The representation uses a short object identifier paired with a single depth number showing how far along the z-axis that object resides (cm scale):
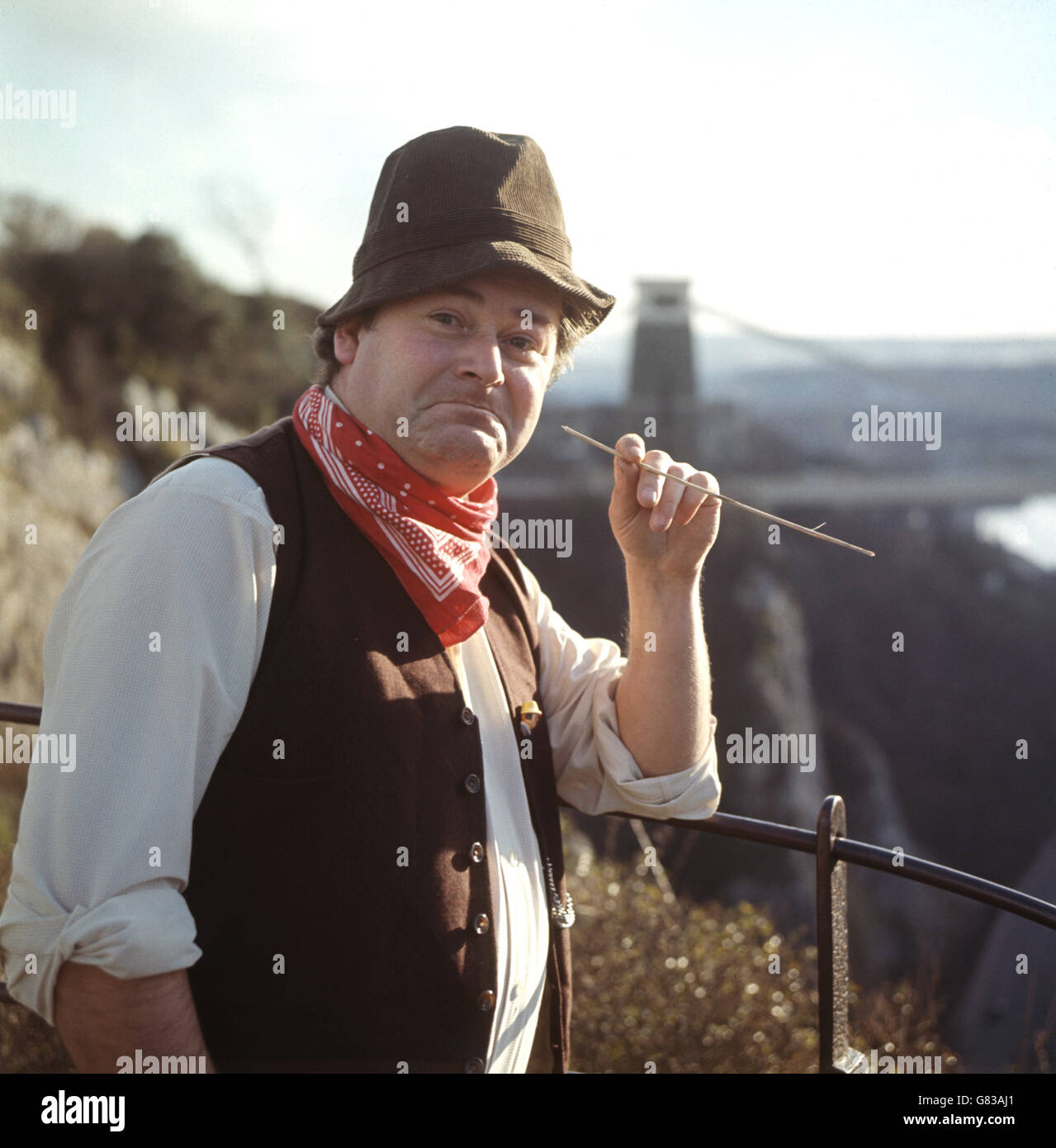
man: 121
